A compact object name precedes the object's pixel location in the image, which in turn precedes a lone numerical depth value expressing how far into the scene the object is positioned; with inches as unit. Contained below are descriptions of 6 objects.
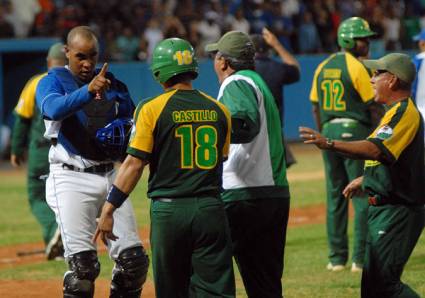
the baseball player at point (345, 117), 822.5
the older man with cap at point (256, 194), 585.9
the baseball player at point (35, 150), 925.8
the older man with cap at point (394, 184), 554.8
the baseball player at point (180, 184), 518.0
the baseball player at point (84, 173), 599.8
